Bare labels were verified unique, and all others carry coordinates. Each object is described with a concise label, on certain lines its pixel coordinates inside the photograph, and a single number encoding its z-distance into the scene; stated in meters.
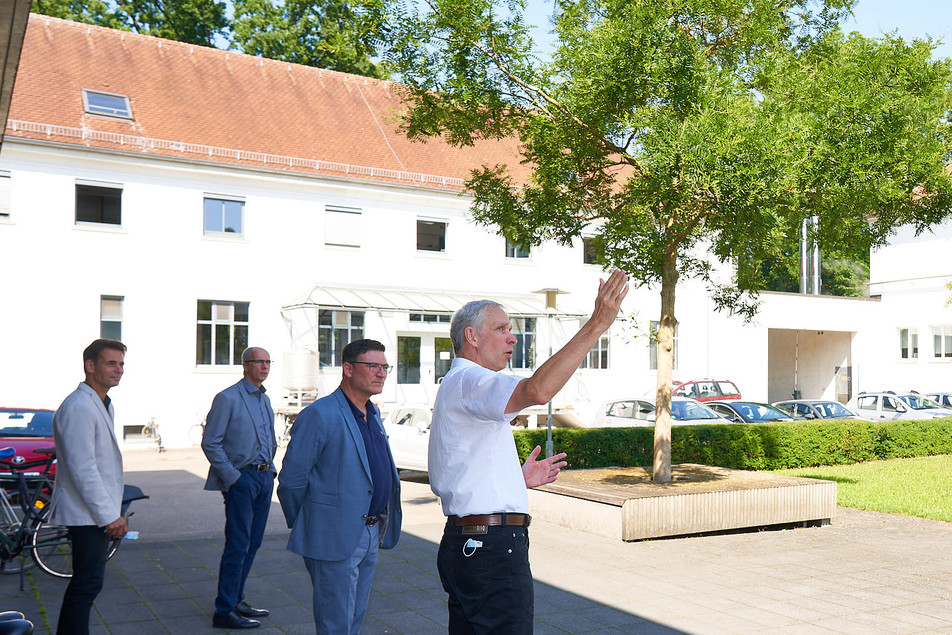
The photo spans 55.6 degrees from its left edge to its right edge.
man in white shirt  3.80
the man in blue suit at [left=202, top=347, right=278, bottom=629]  6.68
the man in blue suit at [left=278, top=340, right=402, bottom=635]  4.69
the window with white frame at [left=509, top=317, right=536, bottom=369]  31.95
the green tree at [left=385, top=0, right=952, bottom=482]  10.23
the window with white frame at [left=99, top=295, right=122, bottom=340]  23.98
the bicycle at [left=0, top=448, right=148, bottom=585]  7.92
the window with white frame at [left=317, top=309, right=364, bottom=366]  26.92
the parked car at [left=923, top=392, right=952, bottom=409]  28.91
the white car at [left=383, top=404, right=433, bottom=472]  16.23
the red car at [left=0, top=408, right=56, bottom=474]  13.41
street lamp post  16.84
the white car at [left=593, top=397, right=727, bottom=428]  22.19
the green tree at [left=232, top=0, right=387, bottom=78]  37.06
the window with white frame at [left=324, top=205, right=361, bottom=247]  27.59
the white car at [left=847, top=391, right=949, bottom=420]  26.40
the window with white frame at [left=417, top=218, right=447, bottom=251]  29.41
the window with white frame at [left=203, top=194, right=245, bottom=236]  25.69
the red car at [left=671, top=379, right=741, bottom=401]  30.83
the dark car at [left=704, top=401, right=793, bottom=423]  23.05
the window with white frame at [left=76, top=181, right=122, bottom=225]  23.97
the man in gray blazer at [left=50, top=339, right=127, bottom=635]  5.07
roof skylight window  25.33
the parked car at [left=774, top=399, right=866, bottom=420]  24.30
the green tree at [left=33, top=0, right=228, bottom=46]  37.56
